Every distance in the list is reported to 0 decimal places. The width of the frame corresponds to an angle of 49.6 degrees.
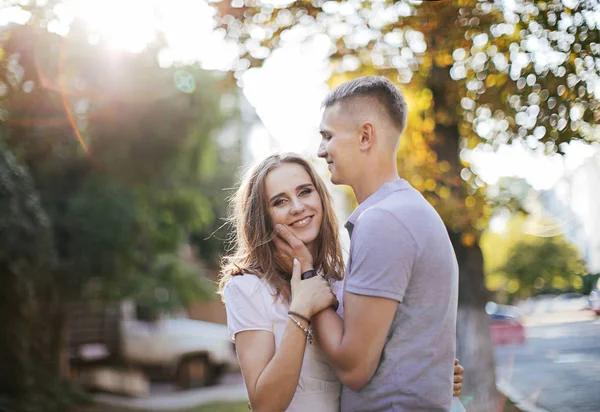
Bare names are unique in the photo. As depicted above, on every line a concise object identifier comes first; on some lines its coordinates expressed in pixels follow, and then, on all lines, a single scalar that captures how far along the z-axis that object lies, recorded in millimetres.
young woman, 2463
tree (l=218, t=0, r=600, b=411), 4098
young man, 2248
